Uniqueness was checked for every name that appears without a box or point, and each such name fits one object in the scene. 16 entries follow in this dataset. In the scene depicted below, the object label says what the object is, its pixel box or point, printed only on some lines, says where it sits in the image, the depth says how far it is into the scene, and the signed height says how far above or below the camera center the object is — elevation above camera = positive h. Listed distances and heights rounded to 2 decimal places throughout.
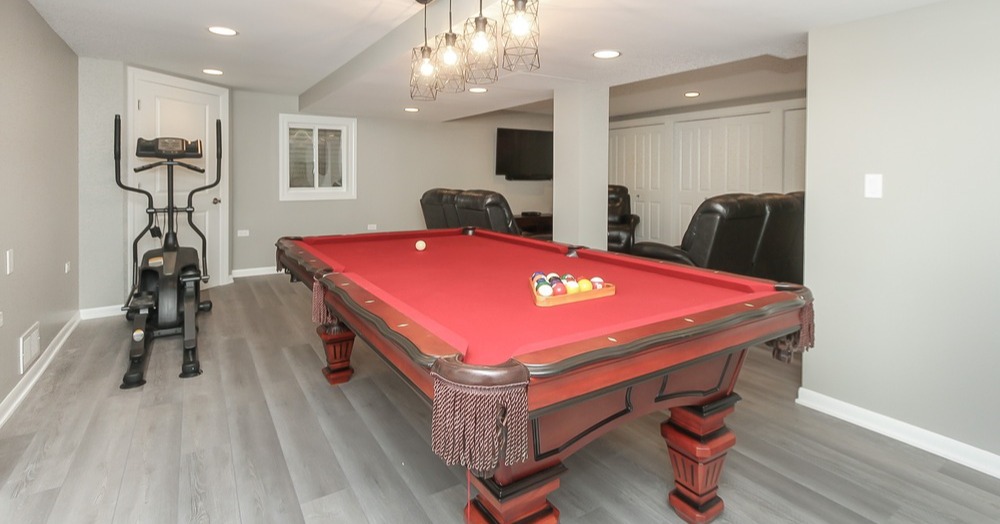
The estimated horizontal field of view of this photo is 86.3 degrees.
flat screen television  8.00 +1.27
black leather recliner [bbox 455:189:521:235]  4.53 +0.23
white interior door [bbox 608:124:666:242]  7.91 +1.02
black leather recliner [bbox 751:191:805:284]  3.60 -0.01
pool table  1.09 -0.28
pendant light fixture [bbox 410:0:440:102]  2.65 +1.18
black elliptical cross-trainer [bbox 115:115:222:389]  3.19 -0.36
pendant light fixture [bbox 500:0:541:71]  1.93 +1.06
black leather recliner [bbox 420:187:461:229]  5.20 +0.30
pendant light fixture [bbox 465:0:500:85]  2.13 +1.08
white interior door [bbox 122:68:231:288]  4.67 +0.89
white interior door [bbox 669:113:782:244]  6.54 +1.00
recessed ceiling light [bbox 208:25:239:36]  3.44 +1.35
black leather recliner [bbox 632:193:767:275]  3.25 +0.02
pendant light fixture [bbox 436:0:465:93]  2.36 +1.08
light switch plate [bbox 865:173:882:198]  2.50 +0.25
